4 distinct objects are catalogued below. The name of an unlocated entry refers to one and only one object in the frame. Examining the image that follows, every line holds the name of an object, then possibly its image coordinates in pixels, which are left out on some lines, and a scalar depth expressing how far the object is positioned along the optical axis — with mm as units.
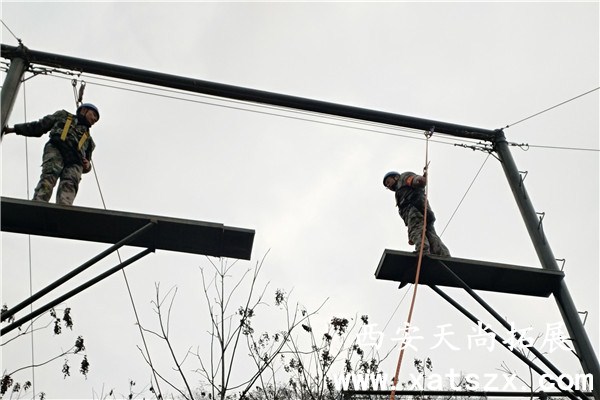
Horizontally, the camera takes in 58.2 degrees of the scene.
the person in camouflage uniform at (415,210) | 6359
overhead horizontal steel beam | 5832
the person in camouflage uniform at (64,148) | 5457
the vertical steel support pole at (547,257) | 5098
